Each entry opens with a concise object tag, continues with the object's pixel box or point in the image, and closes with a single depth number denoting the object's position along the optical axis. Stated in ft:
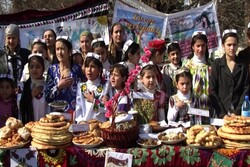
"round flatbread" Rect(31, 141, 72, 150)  11.27
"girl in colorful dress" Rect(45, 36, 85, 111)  15.38
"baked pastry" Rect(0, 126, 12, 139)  11.53
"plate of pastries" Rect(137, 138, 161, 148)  11.45
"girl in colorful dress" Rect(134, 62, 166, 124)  14.25
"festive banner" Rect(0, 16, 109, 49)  24.32
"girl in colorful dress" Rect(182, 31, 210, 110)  15.99
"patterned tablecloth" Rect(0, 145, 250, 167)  11.29
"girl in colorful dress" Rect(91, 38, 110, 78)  17.79
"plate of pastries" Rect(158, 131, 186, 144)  11.59
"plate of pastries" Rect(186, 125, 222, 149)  11.32
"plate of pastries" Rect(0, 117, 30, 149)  11.32
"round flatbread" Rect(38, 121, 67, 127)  11.37
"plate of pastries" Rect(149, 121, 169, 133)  12.91
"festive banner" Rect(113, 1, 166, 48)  25.34
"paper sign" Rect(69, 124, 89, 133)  11.93
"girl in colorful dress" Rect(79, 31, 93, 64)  19.15
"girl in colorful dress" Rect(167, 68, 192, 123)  14.08
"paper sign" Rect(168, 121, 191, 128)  12.92
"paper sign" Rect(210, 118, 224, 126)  12.52
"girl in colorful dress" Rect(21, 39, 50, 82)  17.29
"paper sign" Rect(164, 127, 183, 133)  12.19
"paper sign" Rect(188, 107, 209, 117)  12.70
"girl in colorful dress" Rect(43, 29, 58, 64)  19.24
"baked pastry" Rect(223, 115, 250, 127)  11.43
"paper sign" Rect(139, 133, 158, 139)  12.09
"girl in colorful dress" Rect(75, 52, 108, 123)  14.78
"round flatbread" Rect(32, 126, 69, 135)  11.28
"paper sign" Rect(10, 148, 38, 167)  11.25
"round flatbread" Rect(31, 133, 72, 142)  11.24
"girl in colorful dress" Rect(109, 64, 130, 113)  14.60
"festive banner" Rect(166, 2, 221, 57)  25.49
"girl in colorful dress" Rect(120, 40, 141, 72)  17.34
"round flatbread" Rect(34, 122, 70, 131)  11.30
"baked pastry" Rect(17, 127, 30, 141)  11.58
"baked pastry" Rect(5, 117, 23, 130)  11.85
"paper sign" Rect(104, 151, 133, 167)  11.25
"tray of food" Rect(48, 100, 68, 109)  12.87
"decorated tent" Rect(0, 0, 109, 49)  24.25
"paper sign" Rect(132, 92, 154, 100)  13.88
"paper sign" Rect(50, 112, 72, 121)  12.99
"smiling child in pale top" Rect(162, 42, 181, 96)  17.37
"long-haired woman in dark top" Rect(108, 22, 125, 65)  18.81
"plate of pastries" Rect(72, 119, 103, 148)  11.48
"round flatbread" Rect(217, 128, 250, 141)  11.22
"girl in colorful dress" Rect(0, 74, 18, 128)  14.64
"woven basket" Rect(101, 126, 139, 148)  11.33
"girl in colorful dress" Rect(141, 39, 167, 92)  17.03
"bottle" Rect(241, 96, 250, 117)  12.60
